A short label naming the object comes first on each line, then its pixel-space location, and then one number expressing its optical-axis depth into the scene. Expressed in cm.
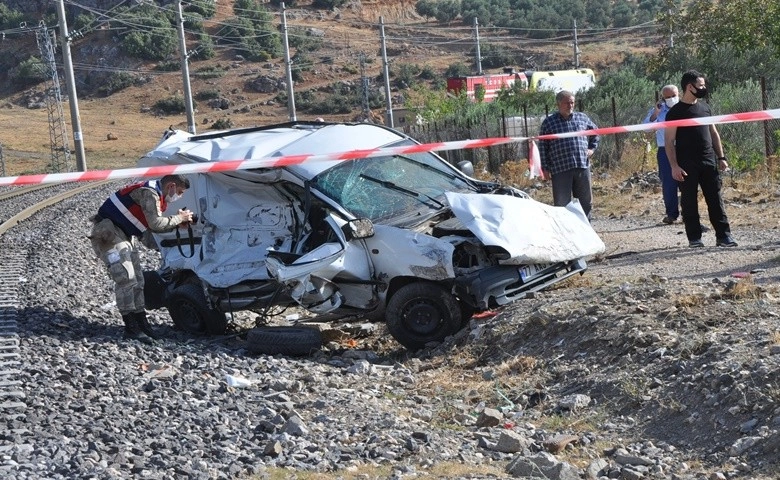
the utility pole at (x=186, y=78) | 4679
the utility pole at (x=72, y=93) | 4088
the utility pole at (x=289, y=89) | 5616
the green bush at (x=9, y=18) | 10156
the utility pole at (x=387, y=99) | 5563
